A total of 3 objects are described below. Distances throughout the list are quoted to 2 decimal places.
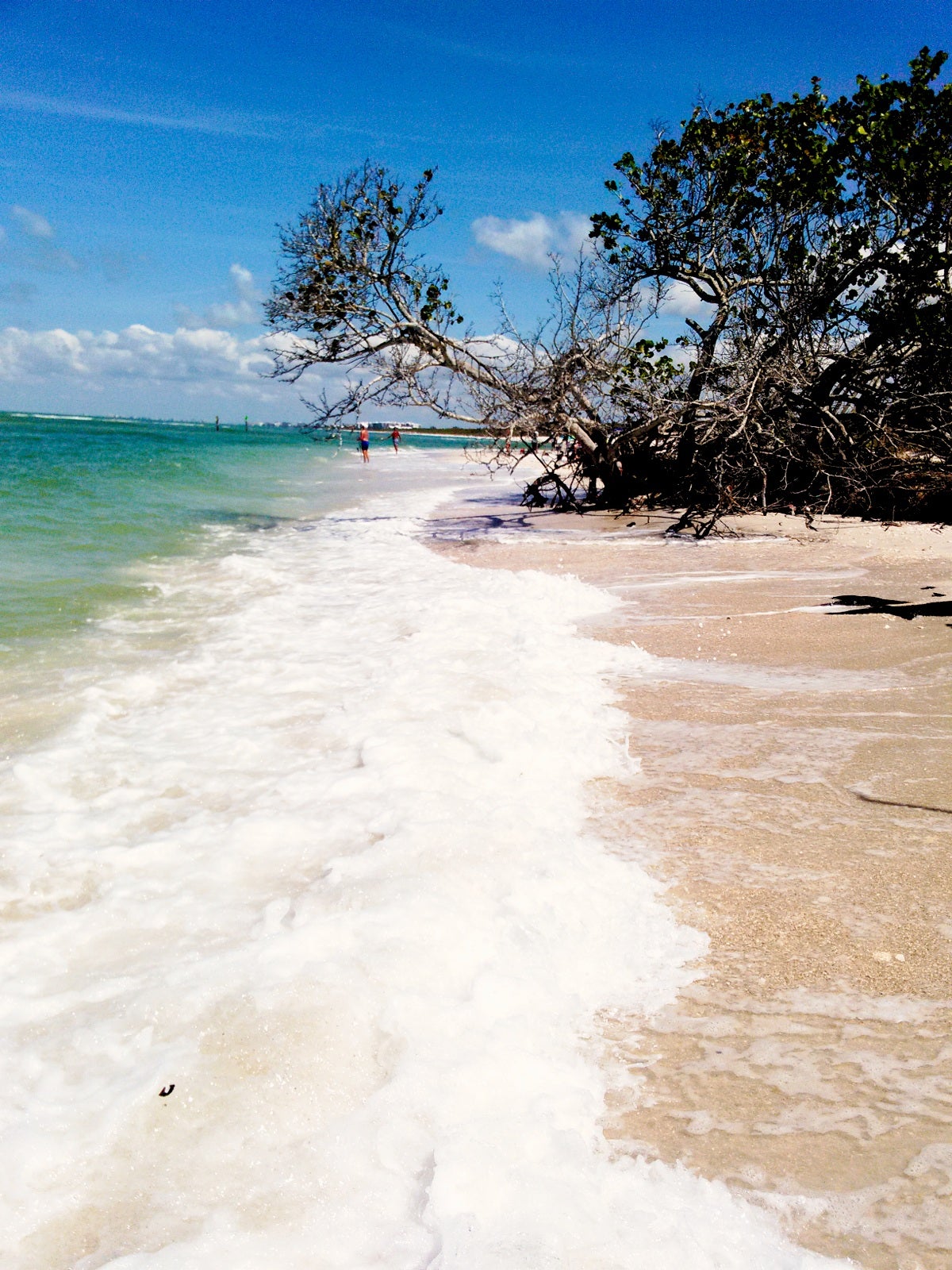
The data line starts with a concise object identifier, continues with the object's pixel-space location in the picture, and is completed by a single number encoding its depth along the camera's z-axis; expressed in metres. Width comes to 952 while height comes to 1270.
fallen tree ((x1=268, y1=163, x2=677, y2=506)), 13.16
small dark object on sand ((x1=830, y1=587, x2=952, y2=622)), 5.89
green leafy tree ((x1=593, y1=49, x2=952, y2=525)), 12.20
